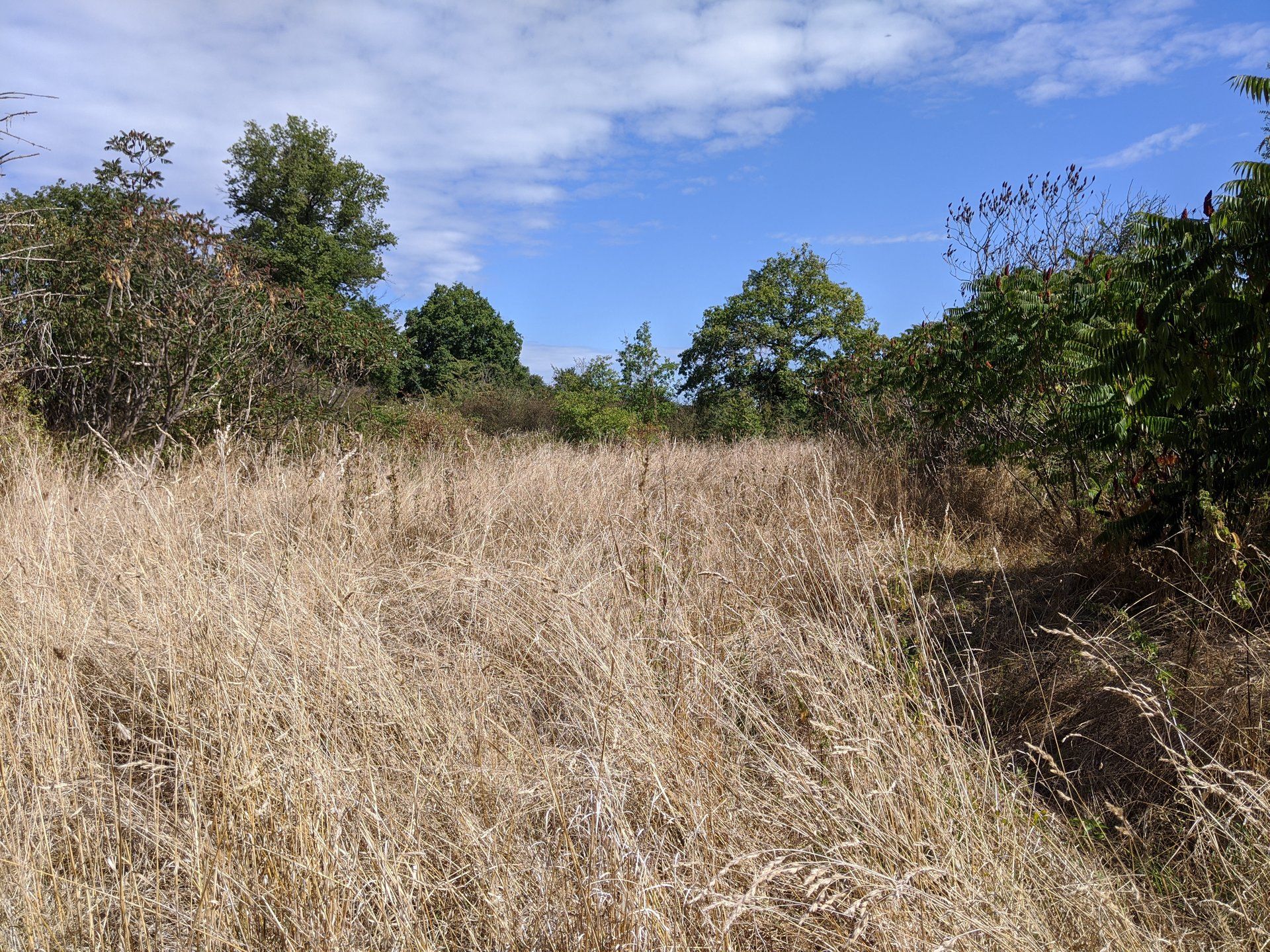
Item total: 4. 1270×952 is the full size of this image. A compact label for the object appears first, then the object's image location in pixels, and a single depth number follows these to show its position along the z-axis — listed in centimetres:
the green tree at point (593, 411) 1573
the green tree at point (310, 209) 2694
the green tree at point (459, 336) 3169
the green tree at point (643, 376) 2022
